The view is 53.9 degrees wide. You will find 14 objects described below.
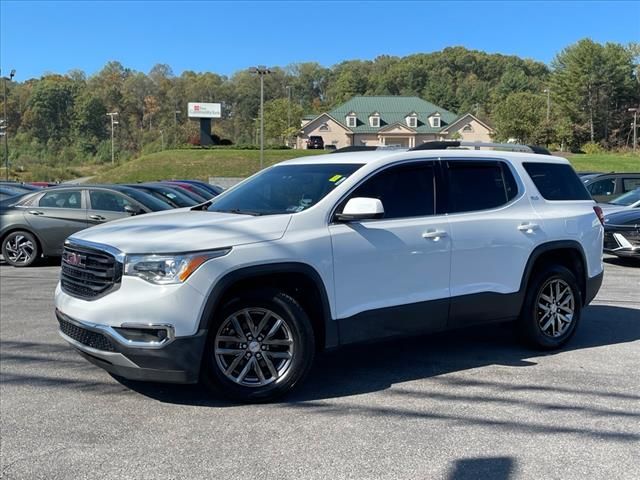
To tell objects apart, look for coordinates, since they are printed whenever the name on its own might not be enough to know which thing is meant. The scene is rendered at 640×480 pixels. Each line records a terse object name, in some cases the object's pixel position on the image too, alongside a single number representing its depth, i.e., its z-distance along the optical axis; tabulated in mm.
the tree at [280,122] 88500
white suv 4152
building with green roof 88375
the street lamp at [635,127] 76400
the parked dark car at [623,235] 11039
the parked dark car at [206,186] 21356
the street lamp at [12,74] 50000
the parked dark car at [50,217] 11586
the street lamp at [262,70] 45944
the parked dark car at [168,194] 13632
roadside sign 74250
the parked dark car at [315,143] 78250
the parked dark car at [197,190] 18022
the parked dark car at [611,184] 16797
